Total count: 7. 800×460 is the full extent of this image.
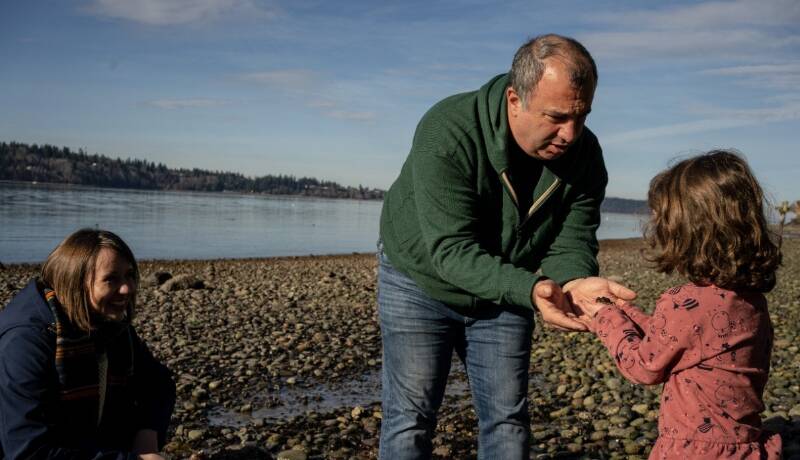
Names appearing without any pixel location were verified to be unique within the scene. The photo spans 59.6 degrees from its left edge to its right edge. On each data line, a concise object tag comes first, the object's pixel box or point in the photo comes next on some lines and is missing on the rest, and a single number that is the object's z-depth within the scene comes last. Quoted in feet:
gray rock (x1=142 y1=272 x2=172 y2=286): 48.39
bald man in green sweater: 9.75
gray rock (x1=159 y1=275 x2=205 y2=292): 45.08
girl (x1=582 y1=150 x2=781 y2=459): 8.24
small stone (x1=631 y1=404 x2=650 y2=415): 19.38
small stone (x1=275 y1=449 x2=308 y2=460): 16.05
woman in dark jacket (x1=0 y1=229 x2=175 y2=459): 9.41
